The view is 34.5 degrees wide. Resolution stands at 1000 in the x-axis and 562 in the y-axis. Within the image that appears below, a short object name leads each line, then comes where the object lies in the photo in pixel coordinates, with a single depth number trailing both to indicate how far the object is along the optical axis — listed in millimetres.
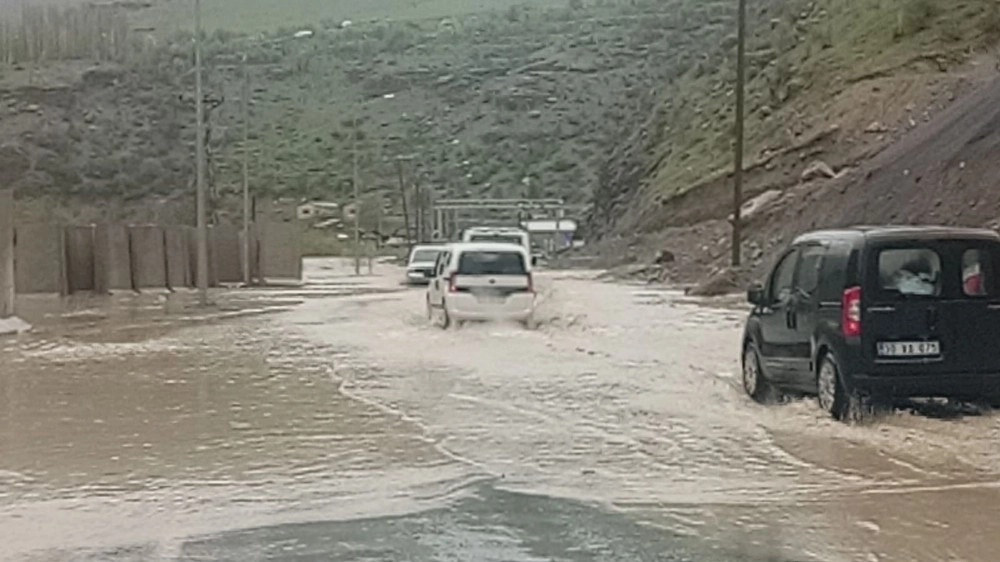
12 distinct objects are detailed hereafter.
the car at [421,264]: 57188
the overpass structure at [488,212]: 92125
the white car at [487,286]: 28016
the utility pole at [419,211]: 94938
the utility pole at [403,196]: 96944
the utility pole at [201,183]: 38906
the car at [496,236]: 46281
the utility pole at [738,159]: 44906
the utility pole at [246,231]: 55000
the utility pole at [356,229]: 77750
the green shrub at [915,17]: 55438
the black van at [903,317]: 13906
